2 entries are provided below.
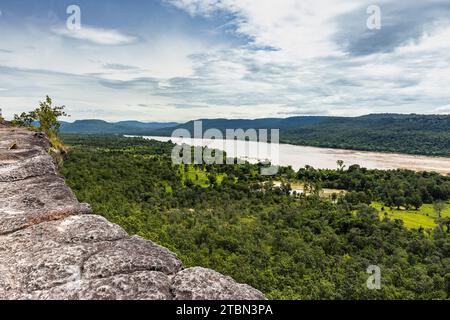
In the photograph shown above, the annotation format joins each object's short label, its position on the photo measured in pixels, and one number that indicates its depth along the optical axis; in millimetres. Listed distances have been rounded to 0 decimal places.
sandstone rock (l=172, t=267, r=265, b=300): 3291
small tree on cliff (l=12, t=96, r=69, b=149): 15891
